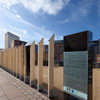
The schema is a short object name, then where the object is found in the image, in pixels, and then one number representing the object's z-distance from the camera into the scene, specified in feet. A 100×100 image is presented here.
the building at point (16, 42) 144.19
